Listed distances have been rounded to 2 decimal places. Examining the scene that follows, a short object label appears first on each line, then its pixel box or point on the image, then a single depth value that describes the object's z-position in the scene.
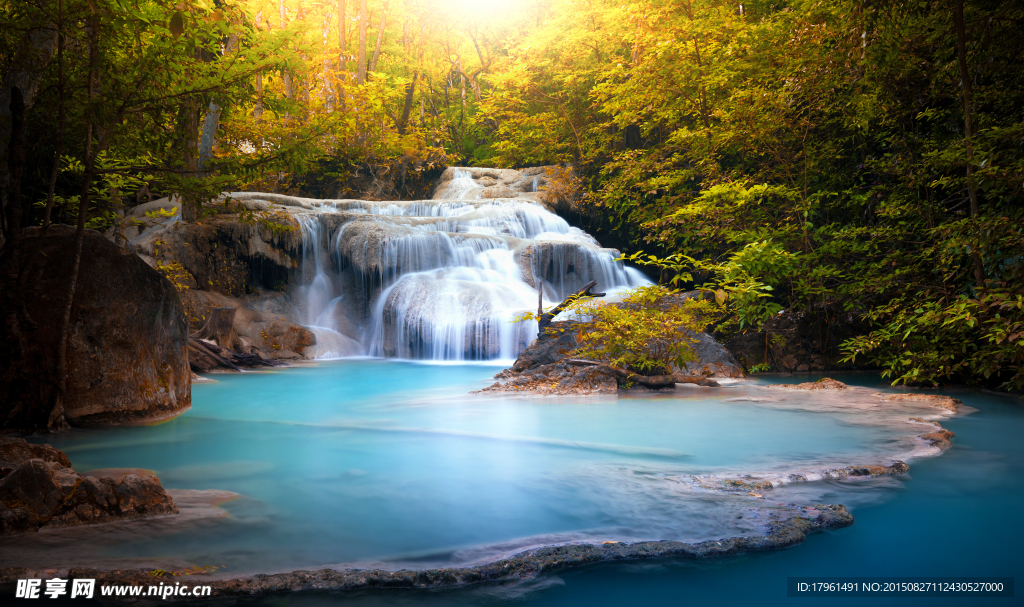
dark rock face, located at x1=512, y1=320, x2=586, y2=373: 7.69
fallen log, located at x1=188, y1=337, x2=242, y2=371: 9.27
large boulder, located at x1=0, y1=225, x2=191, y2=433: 4.30
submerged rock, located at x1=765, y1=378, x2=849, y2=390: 6.86
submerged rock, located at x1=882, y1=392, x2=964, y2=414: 5.59
